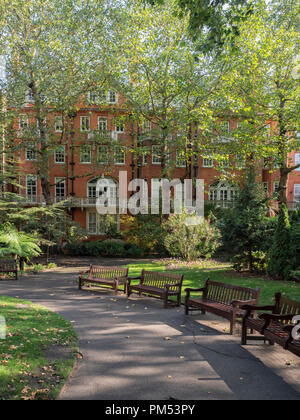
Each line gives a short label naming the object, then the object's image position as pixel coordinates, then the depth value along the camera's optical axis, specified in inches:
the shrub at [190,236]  741.9
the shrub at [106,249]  1070.4
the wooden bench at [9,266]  611.2
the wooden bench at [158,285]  397.2
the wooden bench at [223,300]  293.0
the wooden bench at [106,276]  471.1
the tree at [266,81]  820.6
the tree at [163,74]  861.2
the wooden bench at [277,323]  207.3
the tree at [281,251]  542.6
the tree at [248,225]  575.5
